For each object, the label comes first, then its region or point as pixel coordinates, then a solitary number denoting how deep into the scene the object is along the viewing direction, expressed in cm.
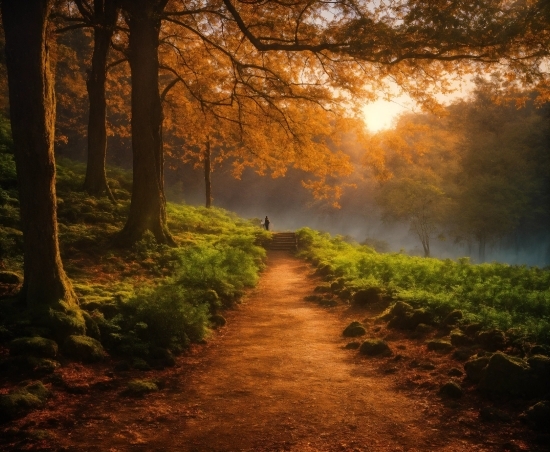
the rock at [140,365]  622
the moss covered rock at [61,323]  616
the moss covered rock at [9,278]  769
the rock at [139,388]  536
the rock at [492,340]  640
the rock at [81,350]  597
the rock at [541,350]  570
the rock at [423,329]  807
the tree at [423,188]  3600
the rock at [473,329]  722
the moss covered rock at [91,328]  661
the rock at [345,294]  1190
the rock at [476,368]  560
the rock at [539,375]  495
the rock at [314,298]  1227
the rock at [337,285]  1308
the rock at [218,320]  927
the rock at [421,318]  841
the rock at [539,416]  439
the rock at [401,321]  854
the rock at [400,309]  879
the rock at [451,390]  533
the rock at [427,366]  639
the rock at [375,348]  732
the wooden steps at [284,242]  2802
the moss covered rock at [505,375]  505
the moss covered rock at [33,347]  553
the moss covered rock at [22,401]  430
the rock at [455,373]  595
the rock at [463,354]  643
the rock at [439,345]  698
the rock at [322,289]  1355
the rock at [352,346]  780
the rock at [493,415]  464
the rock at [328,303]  1151
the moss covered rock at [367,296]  1101
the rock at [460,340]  695
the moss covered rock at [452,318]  799
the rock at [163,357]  654
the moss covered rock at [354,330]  859
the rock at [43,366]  533
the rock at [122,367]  605
